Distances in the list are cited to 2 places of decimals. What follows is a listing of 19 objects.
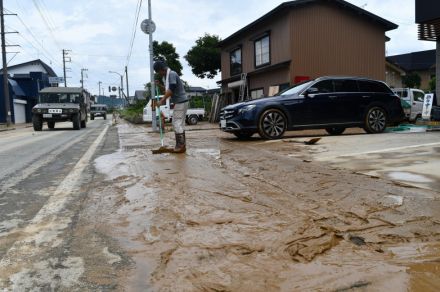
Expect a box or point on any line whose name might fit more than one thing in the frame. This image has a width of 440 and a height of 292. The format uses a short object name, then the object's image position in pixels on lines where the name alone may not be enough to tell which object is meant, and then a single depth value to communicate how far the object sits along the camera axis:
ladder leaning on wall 24.88
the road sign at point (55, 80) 63.34
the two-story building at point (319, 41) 19.42
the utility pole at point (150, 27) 17.62
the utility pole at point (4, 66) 34.97
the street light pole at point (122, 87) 77.29
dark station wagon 10.51
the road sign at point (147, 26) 17.68
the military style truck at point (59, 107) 22.16
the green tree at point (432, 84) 39.12
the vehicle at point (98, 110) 56.34
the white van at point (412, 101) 21.34
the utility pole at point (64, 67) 70.84
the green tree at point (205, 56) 45.47
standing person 8.39
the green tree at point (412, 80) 45.50
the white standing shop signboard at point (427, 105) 14.25
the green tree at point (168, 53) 47.16
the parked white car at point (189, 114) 23.88
